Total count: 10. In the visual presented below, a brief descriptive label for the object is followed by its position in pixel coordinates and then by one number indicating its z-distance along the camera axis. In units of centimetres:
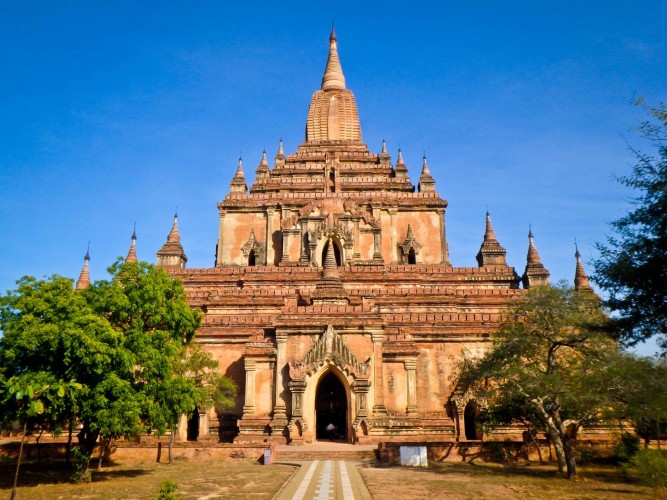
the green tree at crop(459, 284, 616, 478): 1984
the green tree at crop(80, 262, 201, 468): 1909
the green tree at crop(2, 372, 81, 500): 1790
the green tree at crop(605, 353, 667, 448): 1838
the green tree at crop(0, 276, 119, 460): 1867
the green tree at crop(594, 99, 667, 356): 1333
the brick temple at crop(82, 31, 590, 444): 2872
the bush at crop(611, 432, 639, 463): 2238
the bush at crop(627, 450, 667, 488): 1658
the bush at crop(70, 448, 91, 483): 1998
